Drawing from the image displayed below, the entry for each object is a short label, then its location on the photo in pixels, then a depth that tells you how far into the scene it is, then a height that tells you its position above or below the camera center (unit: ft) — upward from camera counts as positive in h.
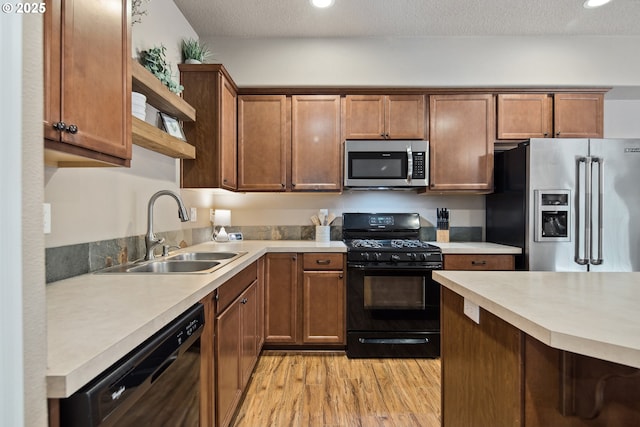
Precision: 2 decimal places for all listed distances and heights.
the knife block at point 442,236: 10.78 -0.78
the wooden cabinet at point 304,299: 9.11 -2.41
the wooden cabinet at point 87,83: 3.20 +1.41
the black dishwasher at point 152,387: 2.19 -1.43
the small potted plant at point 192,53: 8.38 +4.06
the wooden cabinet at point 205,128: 8.39 +2.13
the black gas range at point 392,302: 8.89 -2.45
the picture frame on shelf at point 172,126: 7.14 +1.91
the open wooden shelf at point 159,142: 5.31 +1.32
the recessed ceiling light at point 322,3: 8.16 +5.23
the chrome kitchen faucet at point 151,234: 6.25 -0.43
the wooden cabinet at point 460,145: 9.87 +2.00
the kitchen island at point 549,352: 2.56 -1.36
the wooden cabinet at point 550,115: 9.78 +2.88
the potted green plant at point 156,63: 6.42 +2.91
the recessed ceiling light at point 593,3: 8.26 +5.29
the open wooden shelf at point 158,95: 5.33 +2.22
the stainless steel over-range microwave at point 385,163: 9.78 +1.45
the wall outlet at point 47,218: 4.32 -0.09
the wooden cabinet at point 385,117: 9.92 +2.85
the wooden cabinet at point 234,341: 5.07 -2.37
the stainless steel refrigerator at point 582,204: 8.55 +0.21
